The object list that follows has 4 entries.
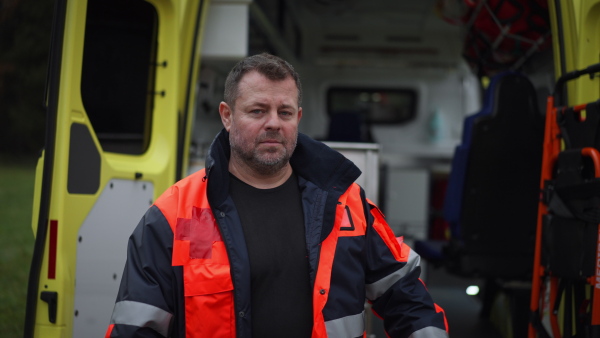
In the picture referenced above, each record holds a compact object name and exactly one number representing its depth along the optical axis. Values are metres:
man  1.83
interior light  4.36
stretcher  2.60
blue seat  3.84
